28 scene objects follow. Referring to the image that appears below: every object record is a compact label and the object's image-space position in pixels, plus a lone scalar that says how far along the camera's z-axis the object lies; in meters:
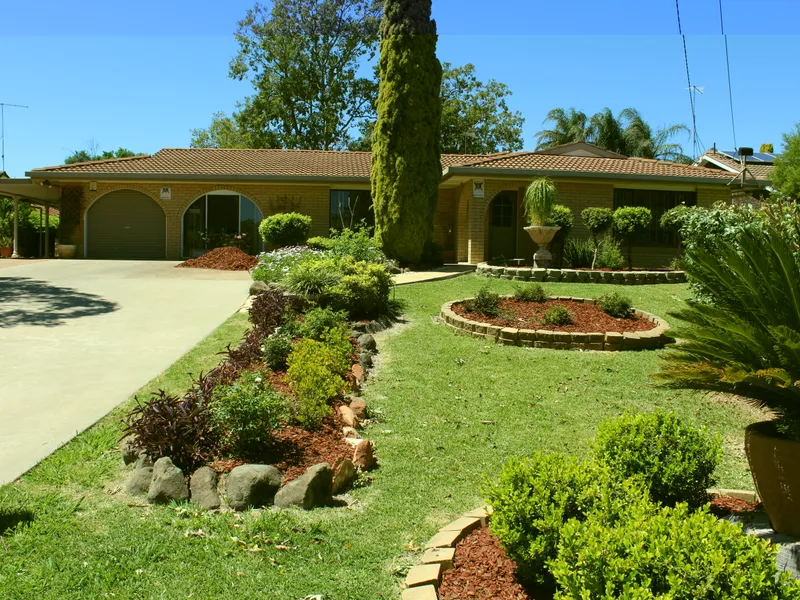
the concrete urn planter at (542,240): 16.45
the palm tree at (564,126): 39.97
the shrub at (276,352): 7.62
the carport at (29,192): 22.41
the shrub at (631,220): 17.11
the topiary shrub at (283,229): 20.52
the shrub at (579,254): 17.27
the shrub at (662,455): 3.73
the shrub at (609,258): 16.55
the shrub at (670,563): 2.29
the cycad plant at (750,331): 3.08
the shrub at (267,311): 9.26
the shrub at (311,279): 10.39
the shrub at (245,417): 4.98
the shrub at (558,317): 9.92
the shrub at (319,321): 8.52
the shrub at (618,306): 10.59
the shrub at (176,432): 4.93
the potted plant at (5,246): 23.52
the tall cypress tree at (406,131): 17.34
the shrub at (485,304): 10.59
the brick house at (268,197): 21.61
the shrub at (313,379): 5.75
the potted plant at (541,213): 16.36
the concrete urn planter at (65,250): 23.17
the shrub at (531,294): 11.36
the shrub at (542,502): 3.09
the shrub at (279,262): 13.13
